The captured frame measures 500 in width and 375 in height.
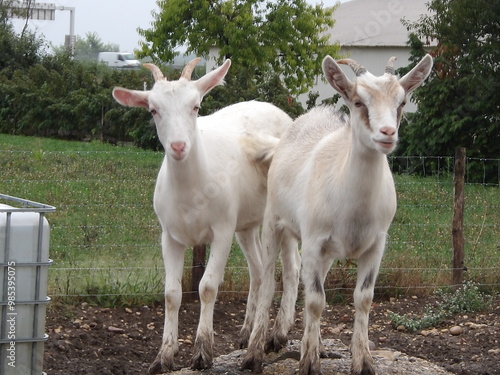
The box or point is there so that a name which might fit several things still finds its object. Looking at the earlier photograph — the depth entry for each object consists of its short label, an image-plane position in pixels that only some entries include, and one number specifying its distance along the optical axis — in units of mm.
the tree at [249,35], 28344
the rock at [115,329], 7555
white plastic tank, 4312
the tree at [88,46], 43238
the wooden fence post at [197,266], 8648
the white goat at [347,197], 5457
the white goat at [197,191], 6180
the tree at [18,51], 37062
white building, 32031
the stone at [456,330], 7910
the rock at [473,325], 8055
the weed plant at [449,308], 8156
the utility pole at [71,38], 41438
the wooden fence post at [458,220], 9156
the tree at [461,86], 19375
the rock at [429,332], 7943
